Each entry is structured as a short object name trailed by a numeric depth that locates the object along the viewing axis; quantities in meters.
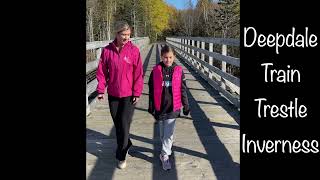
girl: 2.99
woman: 2.95
